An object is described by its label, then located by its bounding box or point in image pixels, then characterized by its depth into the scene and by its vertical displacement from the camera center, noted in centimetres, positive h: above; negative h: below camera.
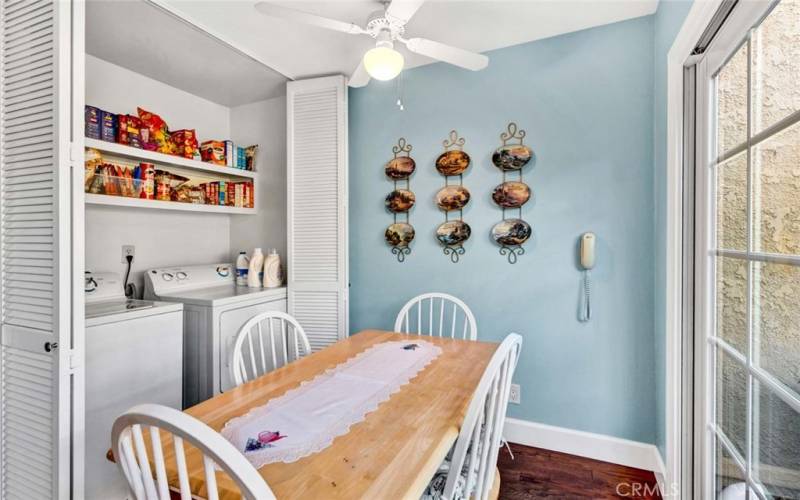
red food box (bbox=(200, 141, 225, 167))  275 +74
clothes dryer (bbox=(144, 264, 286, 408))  227 -47
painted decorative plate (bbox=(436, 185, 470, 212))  241 +35
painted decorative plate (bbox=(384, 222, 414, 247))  259 +12
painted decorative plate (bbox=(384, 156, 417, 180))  258 +59
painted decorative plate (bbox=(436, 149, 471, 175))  241 +59
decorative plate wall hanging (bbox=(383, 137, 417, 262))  258 +36
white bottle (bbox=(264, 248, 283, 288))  279 -16
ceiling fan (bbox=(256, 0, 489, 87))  145 +91
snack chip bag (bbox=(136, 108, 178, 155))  234 +77
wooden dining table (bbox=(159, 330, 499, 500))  81 -51
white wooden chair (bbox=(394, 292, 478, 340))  245 -47
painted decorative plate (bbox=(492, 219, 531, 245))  225 +12
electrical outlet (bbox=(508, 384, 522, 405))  230 -91
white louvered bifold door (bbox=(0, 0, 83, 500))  135 +0
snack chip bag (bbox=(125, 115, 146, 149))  223 +72
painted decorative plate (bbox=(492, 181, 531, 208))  224 +35
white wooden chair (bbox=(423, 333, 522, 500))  95 -52
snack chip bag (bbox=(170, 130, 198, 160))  253 +75
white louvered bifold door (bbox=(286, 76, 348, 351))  265 +32
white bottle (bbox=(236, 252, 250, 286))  292 -16
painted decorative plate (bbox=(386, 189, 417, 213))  258 +35
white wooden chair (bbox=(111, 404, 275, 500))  62 -37
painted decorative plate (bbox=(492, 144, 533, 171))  224 +58
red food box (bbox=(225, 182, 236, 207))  289 +43
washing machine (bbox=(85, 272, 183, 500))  173 -59
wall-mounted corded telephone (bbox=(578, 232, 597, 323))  206 -6
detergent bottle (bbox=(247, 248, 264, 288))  279 -17
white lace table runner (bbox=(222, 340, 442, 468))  95 -50
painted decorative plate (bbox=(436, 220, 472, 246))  241 +12
